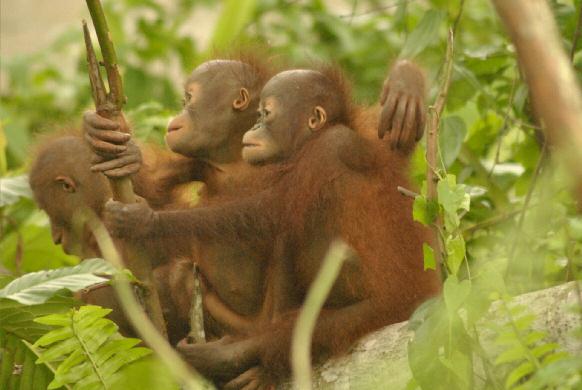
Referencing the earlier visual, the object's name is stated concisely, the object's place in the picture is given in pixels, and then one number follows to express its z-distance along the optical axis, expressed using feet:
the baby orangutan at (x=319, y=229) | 24.53
